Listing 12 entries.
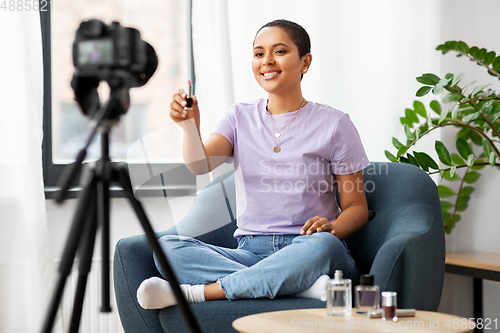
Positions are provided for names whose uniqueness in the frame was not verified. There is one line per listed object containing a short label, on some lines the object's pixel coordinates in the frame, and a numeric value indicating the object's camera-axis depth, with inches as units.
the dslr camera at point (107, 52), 89.4
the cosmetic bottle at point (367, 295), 99.7
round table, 94.8
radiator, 138.1
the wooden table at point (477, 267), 137.6
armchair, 107.9
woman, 111.9
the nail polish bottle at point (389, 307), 97.6
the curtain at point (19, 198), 134.4
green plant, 137.5
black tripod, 87.8
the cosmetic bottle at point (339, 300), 99.0
